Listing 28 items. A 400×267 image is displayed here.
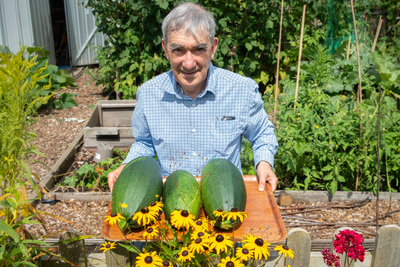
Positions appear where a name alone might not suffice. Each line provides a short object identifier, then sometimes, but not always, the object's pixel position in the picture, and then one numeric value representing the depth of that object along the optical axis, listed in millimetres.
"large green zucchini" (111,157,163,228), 1636
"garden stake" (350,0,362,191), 3898
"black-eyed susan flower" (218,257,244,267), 1219
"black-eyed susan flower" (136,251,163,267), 1238
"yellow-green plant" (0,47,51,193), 1575
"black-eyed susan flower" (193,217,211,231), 1337
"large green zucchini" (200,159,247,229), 1637
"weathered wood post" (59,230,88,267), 2076
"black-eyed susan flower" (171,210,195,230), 1342
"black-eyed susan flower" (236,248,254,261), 1232
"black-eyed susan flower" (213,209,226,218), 1394
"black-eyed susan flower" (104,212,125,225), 1387
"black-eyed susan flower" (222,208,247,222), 1372
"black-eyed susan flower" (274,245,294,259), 1291
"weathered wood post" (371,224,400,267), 2113
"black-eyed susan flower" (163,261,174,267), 1292
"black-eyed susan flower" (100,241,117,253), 1484
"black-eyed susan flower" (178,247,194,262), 1267
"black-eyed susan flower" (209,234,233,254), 1251
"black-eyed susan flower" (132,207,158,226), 1386
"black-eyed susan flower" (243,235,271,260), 1221
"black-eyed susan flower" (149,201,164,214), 1411
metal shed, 7699
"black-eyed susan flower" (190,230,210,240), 1299
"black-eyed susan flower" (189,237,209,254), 1253
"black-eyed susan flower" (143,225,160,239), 1353
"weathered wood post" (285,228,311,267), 2053
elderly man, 2615
